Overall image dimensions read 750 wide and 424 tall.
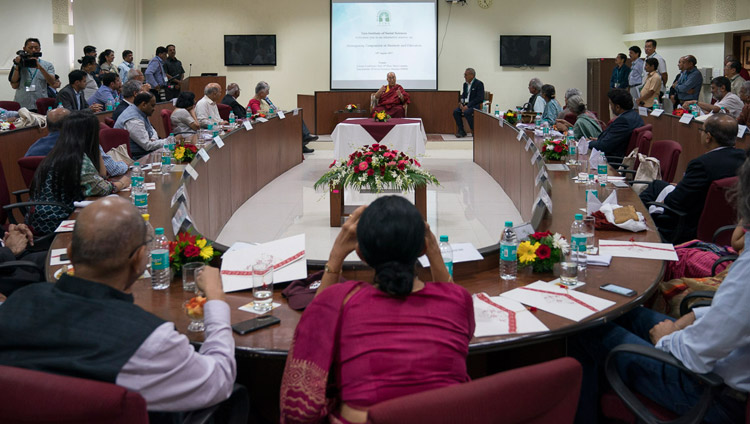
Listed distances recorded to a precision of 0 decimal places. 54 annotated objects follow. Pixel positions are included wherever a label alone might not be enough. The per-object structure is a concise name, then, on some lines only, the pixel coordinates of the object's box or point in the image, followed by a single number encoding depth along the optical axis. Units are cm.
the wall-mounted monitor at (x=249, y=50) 1512
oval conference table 222
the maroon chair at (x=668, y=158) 524
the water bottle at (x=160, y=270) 263
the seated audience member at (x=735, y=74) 947
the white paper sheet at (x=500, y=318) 219
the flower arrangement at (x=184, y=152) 582
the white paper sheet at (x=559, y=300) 234
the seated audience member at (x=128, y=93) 716
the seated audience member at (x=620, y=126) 672
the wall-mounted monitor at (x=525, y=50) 1508
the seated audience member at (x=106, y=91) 883
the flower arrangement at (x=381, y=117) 1016
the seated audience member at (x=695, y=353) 191
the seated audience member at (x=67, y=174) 406
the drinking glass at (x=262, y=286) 240
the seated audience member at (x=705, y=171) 405
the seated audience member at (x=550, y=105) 913
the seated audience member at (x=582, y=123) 748
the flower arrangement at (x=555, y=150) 595
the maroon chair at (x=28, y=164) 458
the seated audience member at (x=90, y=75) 939
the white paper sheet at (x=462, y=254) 271
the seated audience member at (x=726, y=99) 839
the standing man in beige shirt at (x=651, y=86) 1046
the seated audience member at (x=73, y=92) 801
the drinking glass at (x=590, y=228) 322
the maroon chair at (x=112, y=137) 589
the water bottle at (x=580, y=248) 279
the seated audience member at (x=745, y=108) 759
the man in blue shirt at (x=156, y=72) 1328
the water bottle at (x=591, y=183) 469
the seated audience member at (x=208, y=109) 909
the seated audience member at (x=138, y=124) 677
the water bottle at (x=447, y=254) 260
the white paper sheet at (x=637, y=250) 301
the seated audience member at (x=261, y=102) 1018
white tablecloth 966
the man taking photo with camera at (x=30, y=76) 923
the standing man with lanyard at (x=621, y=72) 1320
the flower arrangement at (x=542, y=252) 273
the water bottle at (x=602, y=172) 477
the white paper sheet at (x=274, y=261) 263
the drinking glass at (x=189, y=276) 258
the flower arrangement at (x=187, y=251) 271
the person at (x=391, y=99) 1247
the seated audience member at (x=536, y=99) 1052
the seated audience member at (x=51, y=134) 468
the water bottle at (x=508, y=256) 271
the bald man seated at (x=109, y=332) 159
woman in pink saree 160
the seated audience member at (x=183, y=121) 855
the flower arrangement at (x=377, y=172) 584
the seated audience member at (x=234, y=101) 1061
